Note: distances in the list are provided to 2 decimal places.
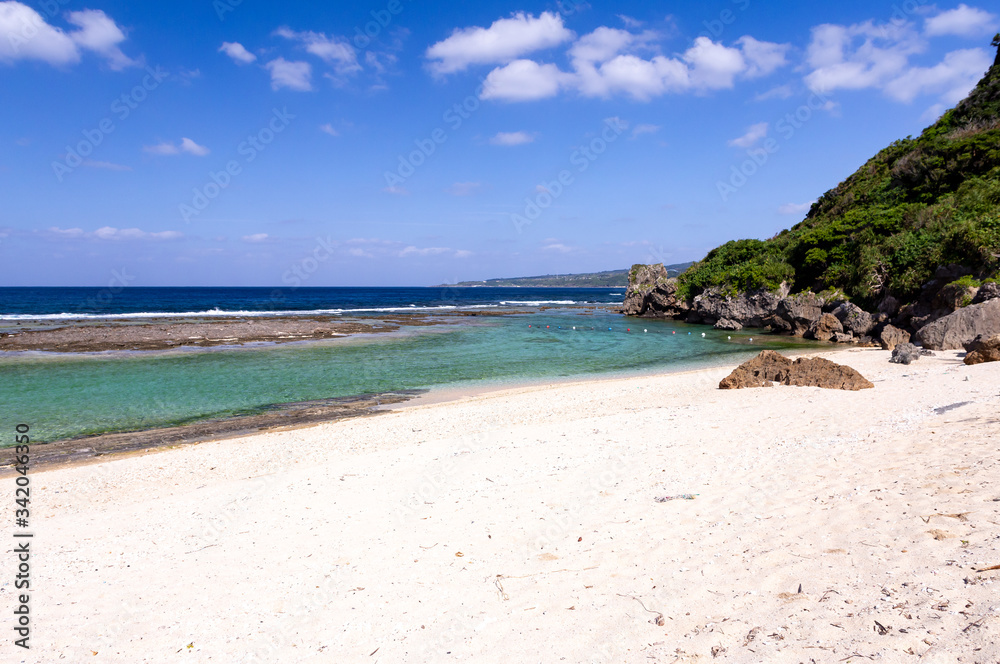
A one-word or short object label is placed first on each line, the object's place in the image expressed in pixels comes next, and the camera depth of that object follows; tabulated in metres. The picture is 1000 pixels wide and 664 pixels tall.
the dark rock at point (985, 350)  14.24
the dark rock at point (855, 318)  28.98
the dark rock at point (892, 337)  22.83
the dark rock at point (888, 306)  27.50
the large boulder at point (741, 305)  38.62
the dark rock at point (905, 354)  17.40
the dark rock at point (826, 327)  30.78
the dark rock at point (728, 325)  41.25
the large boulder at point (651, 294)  55.21
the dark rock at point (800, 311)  33.59
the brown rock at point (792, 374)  13.14
